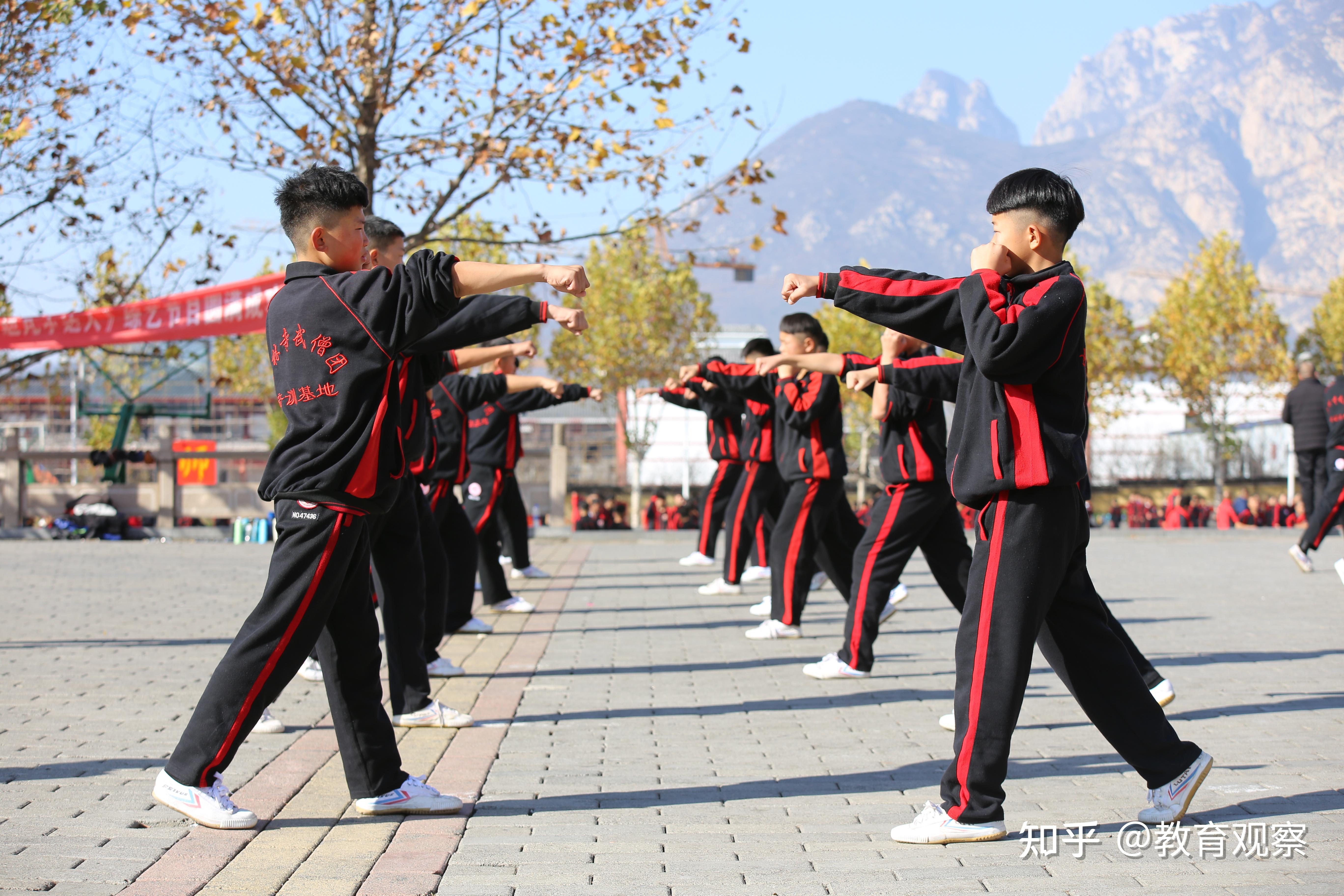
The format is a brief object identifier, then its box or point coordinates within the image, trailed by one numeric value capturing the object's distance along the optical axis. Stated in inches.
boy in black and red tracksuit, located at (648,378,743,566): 409.1
